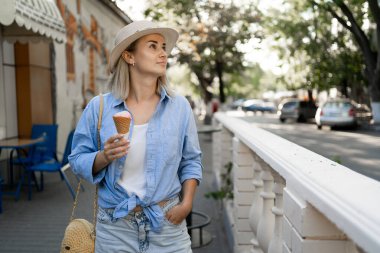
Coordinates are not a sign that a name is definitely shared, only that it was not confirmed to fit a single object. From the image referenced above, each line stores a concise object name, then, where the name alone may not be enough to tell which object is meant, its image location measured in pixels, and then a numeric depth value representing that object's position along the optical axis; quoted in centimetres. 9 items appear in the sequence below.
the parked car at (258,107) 5681
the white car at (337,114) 1160
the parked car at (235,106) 6819
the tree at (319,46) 2800
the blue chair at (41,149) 760
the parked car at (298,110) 3105
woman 208
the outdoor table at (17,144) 698
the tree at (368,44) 1849
